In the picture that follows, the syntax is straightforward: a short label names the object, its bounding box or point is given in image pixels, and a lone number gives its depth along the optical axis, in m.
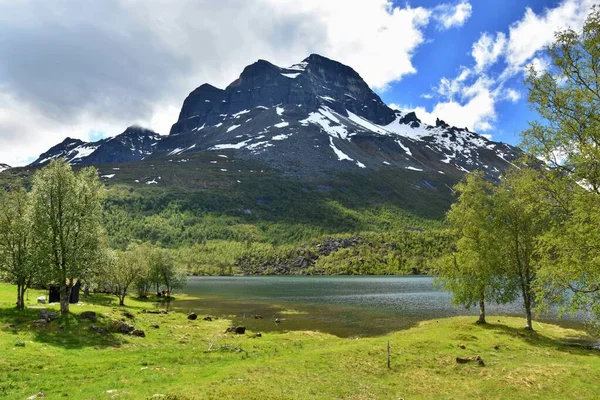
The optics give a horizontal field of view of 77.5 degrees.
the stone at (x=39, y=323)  33.97
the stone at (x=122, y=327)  37.38
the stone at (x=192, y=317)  57.34
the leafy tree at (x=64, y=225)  40.47
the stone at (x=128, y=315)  49.06
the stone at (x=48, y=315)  35.93
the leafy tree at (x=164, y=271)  91.38
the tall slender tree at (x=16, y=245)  40.97
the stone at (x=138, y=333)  37.53
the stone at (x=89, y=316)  38.89
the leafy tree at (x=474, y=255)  44.91
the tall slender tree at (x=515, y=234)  43.19
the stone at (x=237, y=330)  45.68
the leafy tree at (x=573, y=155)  17.08
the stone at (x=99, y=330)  35.09
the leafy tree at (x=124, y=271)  69.88
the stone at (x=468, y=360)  28.18
